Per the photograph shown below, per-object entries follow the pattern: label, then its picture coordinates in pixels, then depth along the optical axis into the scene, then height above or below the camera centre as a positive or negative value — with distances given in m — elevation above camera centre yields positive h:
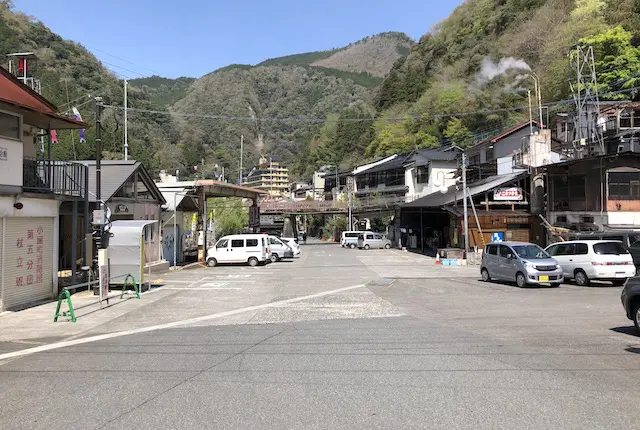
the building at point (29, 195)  13.25 +1.13
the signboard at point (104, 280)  14.23 -1.41
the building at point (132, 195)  22.59 +1.82
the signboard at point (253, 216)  50.34 +1.47
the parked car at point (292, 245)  38.98 -1.21
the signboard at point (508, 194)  36.28 +2.41
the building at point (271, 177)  147.50 +16.43
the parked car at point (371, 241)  53.38 -1.35
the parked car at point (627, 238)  21.49 -0.61
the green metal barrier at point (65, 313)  11.45 -1.85
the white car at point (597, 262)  18.70 -1.44
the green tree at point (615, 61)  37.38 +12.90
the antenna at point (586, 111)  32.22 +7.76
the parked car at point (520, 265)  17.94 -1.47
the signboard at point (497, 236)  36.84 -0.69
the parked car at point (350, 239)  55.74 -1.17
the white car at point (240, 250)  31.05 -1.28
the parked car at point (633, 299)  9.23 -1.43
